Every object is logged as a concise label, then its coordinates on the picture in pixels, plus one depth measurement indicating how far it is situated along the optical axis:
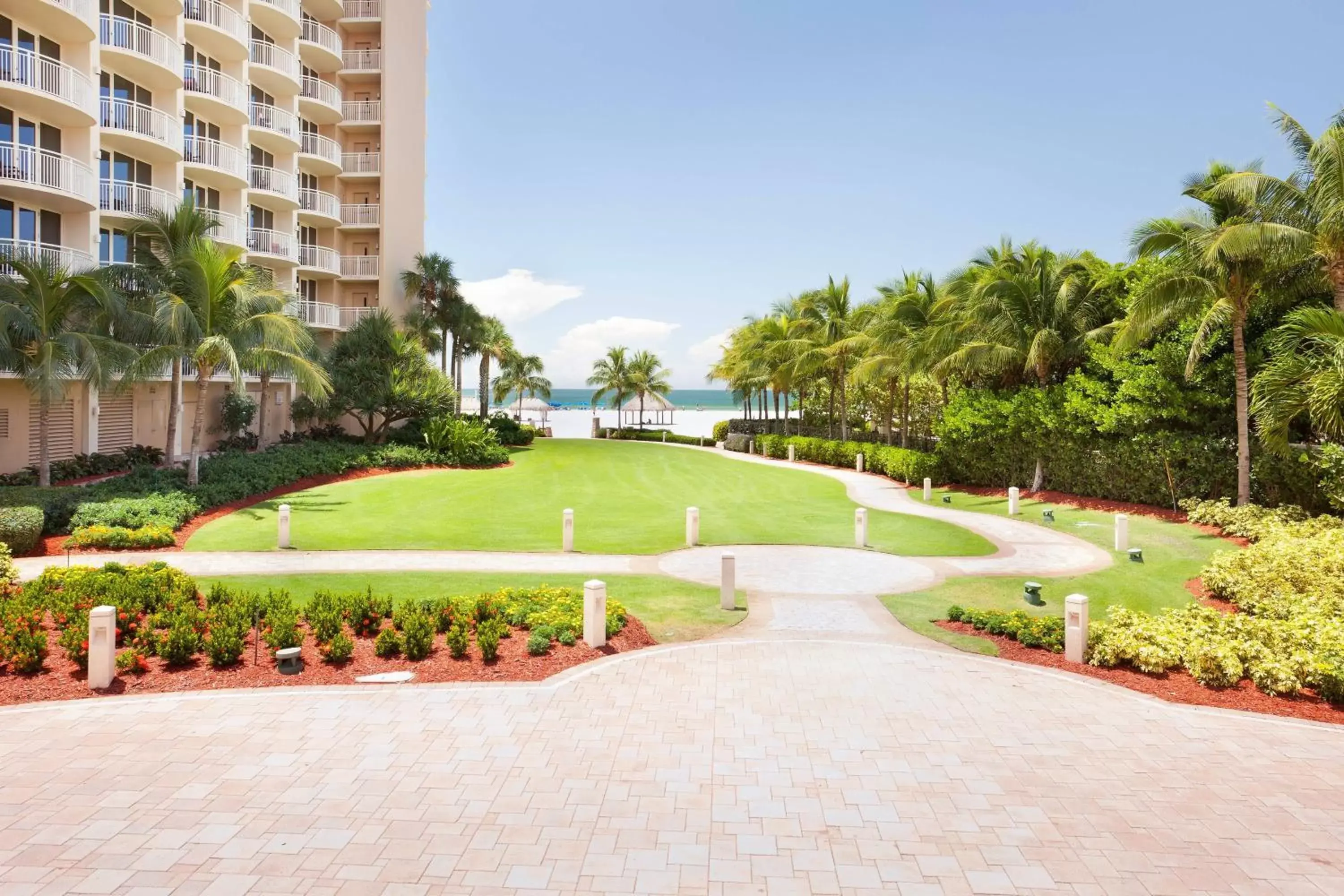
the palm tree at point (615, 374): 68.00
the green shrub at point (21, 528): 15.80
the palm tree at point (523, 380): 70.06
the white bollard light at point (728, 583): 12.43
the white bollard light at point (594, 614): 9.89
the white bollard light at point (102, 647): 8.41
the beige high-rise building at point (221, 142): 23.47
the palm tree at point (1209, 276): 18.22
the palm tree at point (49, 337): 18.56
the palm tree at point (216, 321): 21.17
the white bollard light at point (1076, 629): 9.74
